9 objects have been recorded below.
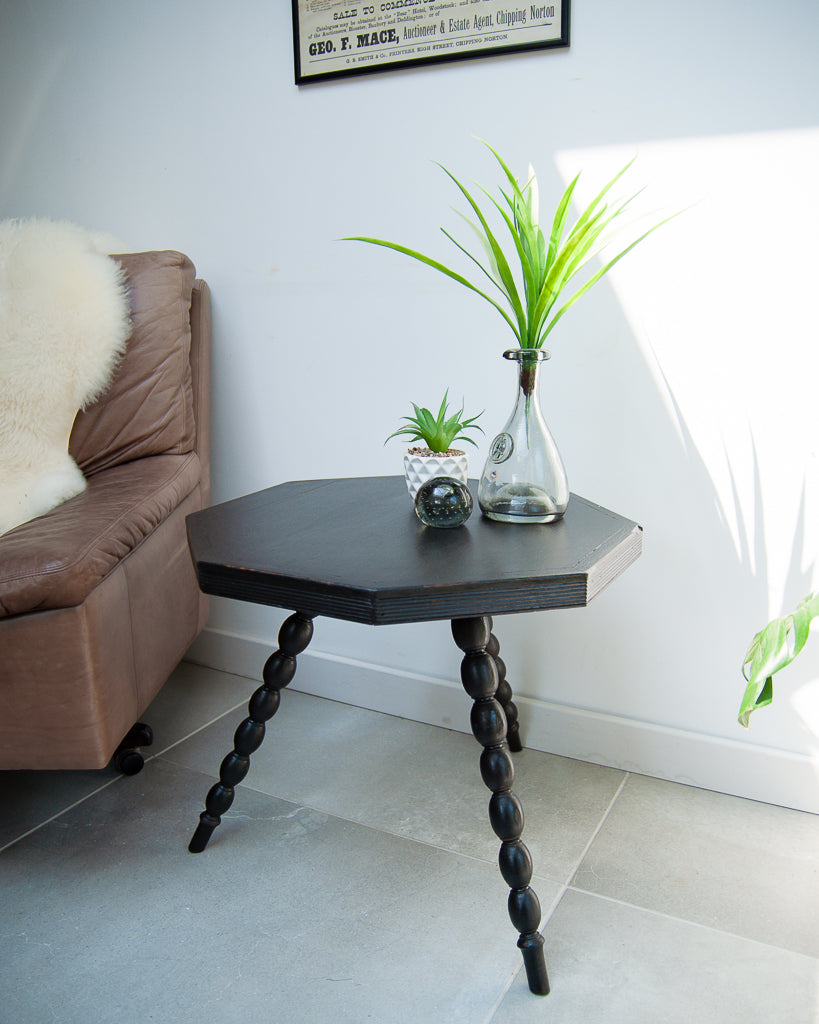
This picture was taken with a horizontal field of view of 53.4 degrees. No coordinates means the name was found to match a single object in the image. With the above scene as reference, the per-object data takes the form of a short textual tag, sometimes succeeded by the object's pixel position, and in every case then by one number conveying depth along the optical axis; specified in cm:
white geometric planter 118
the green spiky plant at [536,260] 111
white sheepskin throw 150
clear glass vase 114
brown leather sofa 120
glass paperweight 112
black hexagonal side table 93
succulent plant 117
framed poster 138
